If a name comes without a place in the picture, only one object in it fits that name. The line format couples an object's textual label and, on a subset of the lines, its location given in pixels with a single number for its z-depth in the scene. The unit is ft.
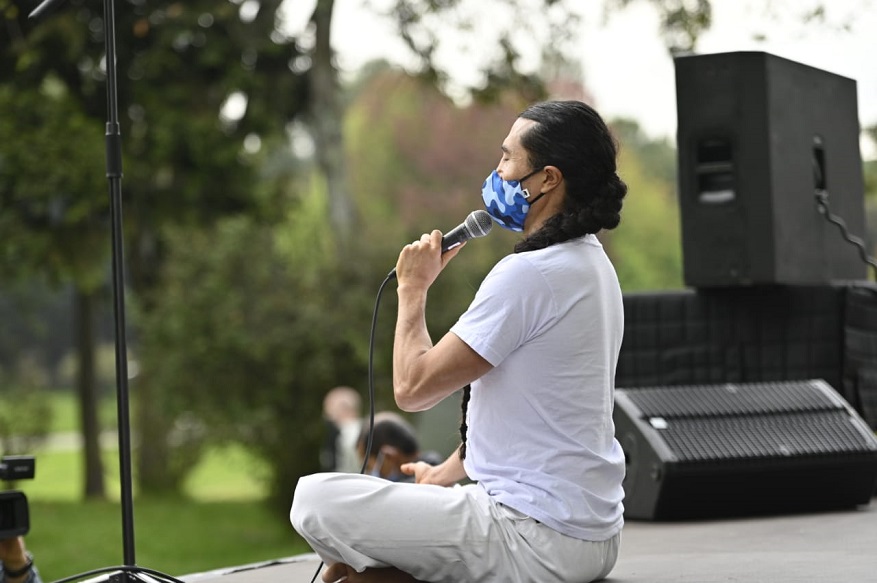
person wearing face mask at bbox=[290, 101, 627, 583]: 17.06
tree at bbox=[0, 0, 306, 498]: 76.38
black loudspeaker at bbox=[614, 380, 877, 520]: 27.73
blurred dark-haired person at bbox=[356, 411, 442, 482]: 31.76
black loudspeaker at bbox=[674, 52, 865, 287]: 31.42
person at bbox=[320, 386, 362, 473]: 57.88
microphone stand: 19.60
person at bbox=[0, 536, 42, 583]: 20.98
